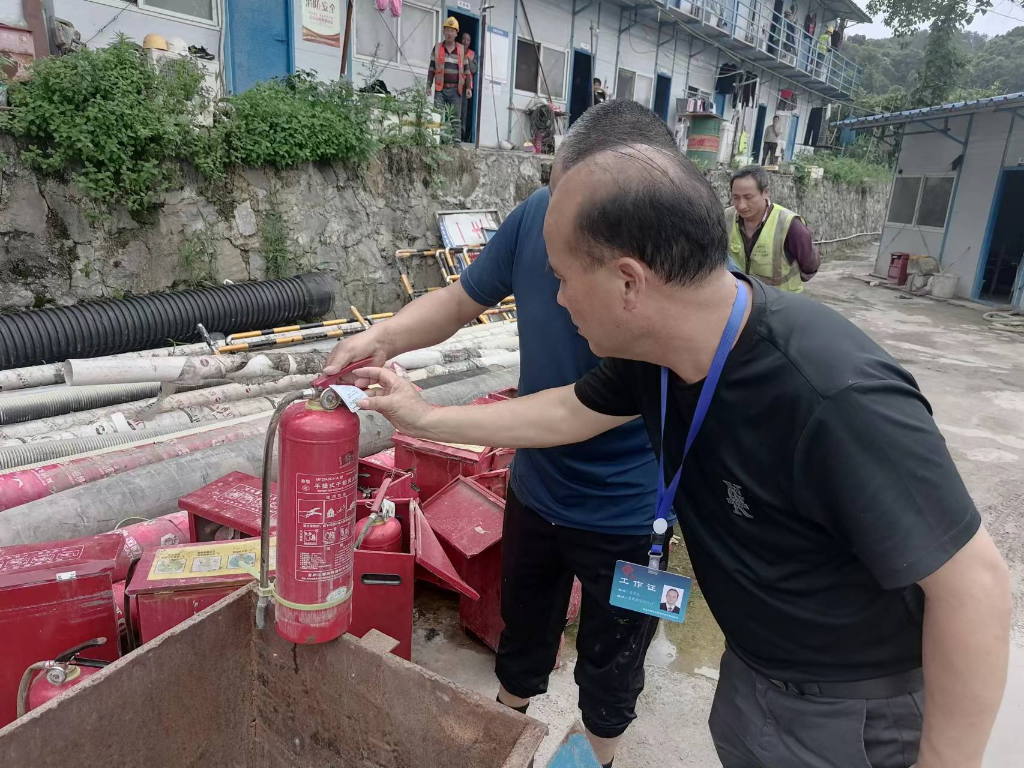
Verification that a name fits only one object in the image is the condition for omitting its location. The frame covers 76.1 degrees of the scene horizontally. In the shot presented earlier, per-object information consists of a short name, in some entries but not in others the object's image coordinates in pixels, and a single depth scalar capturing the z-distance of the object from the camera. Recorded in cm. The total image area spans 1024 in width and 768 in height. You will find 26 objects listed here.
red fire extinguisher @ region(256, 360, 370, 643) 153
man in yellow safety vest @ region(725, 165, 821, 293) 452
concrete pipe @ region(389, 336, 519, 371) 579
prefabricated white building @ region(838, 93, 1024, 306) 1299
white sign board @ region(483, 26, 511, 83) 1209
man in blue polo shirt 206
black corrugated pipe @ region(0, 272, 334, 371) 528
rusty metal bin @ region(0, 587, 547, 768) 146
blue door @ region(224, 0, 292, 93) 826
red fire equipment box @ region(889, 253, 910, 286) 1469
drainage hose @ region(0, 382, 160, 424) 432
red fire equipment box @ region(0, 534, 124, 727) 200
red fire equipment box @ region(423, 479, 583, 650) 296
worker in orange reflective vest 1061
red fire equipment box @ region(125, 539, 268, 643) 204
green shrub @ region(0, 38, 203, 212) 539
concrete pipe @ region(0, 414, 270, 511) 317
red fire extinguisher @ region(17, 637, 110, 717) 180
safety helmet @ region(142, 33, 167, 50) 655
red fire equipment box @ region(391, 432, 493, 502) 342
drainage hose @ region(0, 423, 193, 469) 357
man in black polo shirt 102
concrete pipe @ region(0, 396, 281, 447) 398
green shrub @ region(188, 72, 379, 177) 658
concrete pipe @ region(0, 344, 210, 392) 466
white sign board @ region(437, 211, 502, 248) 909
